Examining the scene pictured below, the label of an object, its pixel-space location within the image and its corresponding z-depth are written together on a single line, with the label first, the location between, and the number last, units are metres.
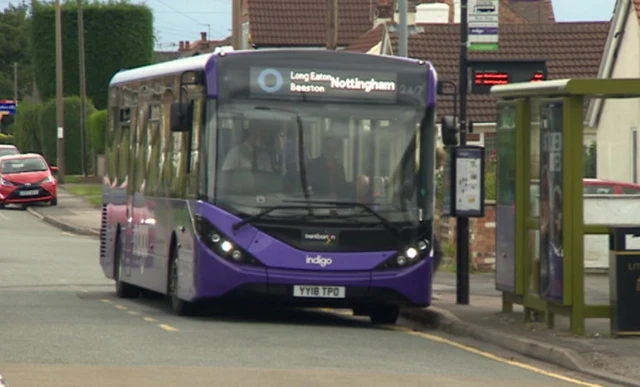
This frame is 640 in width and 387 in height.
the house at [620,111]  34.69
